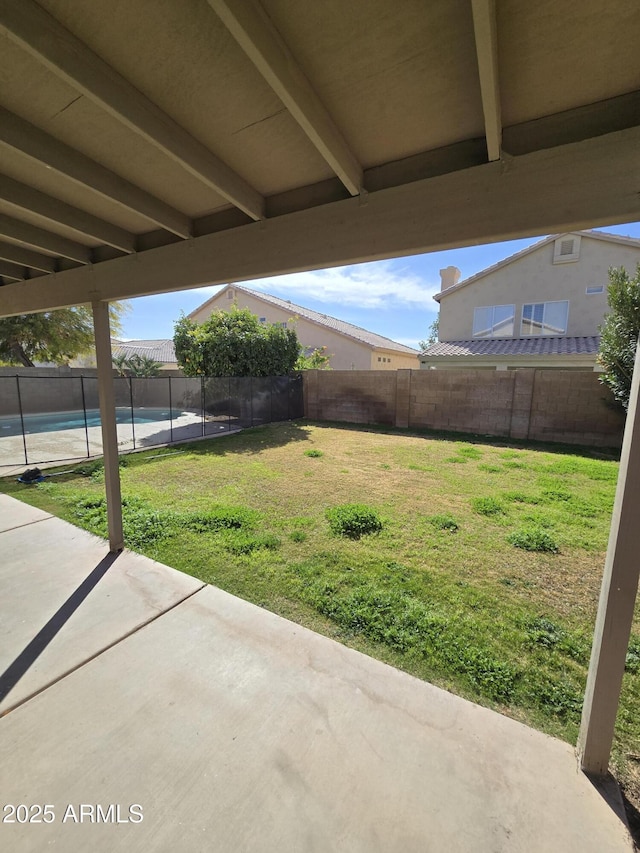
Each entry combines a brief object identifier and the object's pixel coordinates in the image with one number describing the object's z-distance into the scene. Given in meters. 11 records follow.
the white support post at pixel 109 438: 3.31
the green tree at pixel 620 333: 6.91
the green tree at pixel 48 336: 14.94
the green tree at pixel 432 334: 39.56
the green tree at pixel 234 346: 11.48
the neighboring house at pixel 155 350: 25.30
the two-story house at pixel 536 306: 12.07
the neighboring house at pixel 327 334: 20.72
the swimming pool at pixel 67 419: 11.74
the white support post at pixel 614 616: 1.38
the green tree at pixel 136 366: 19.41
